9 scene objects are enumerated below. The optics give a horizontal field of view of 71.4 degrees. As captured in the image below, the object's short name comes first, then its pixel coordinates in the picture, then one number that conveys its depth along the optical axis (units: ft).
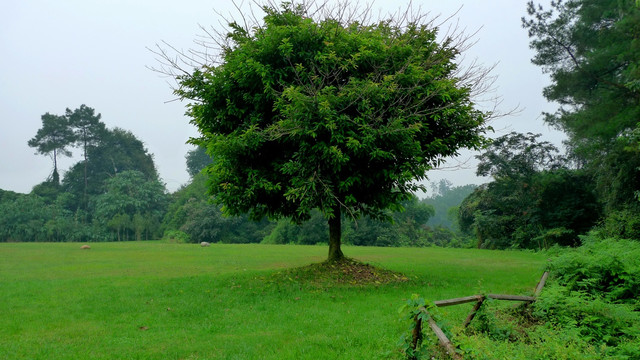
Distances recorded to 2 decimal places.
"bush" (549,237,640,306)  24.32
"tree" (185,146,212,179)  241.55
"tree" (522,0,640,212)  65.36
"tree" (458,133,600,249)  93.20
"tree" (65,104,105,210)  194.97
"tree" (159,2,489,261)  33.27
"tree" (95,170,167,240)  168.92
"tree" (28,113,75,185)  191.83
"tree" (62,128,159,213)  189.78
